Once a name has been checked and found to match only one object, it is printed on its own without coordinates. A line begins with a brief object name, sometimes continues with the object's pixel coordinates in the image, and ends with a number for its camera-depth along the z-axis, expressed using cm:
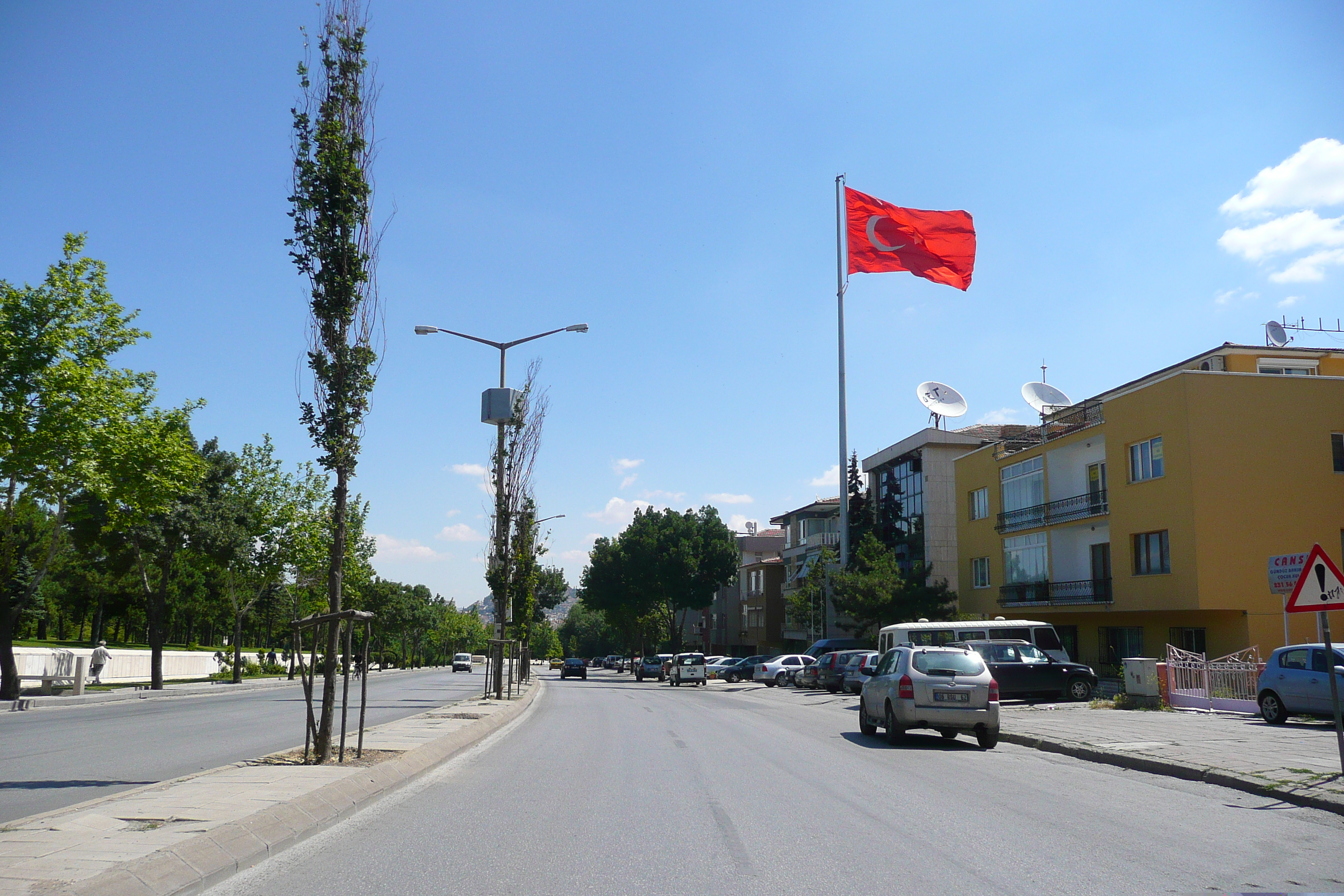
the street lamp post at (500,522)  2906
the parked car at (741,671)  5812
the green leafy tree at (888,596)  4450
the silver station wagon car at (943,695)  1573
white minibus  2878
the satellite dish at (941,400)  4775
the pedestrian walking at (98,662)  3709
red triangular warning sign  1104
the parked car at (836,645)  4956
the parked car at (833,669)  3931
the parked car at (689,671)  5388
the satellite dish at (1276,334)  3753
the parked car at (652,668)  6362
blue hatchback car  1823
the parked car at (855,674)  3678
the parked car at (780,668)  4831
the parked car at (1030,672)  2612
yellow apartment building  3041
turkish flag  3634
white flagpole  4491
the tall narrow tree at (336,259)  1225
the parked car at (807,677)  4256
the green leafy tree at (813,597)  5862
